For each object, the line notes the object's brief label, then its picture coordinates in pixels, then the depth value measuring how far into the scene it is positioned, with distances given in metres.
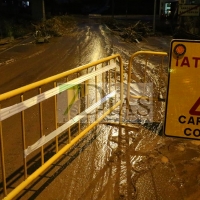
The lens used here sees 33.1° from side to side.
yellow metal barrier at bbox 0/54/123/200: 3.40
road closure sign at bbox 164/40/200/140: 3.41
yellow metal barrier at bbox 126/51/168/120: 6.49
